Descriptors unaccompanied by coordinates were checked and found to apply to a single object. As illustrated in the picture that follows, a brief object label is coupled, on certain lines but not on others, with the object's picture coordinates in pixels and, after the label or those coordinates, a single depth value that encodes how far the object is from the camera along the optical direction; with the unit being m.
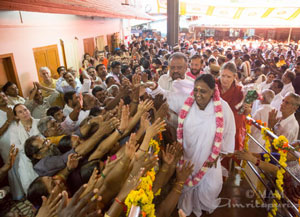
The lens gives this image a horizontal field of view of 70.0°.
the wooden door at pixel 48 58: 5.83
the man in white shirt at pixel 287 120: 3.32
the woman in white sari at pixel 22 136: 2.82
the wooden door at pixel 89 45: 9.32
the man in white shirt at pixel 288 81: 5.31
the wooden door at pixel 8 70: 4.73
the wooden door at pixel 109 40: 13.13
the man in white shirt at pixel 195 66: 4.36
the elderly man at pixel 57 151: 2.10
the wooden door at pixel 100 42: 11.09
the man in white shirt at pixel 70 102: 3.64
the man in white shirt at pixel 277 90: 4.54
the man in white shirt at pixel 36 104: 3.90
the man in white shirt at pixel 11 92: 3.93
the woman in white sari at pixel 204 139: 2.63
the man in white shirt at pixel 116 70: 5.52
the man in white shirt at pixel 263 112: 3.93
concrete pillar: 11.31
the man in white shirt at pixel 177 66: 3.65
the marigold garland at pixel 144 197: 1.52
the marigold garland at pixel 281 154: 2.54
